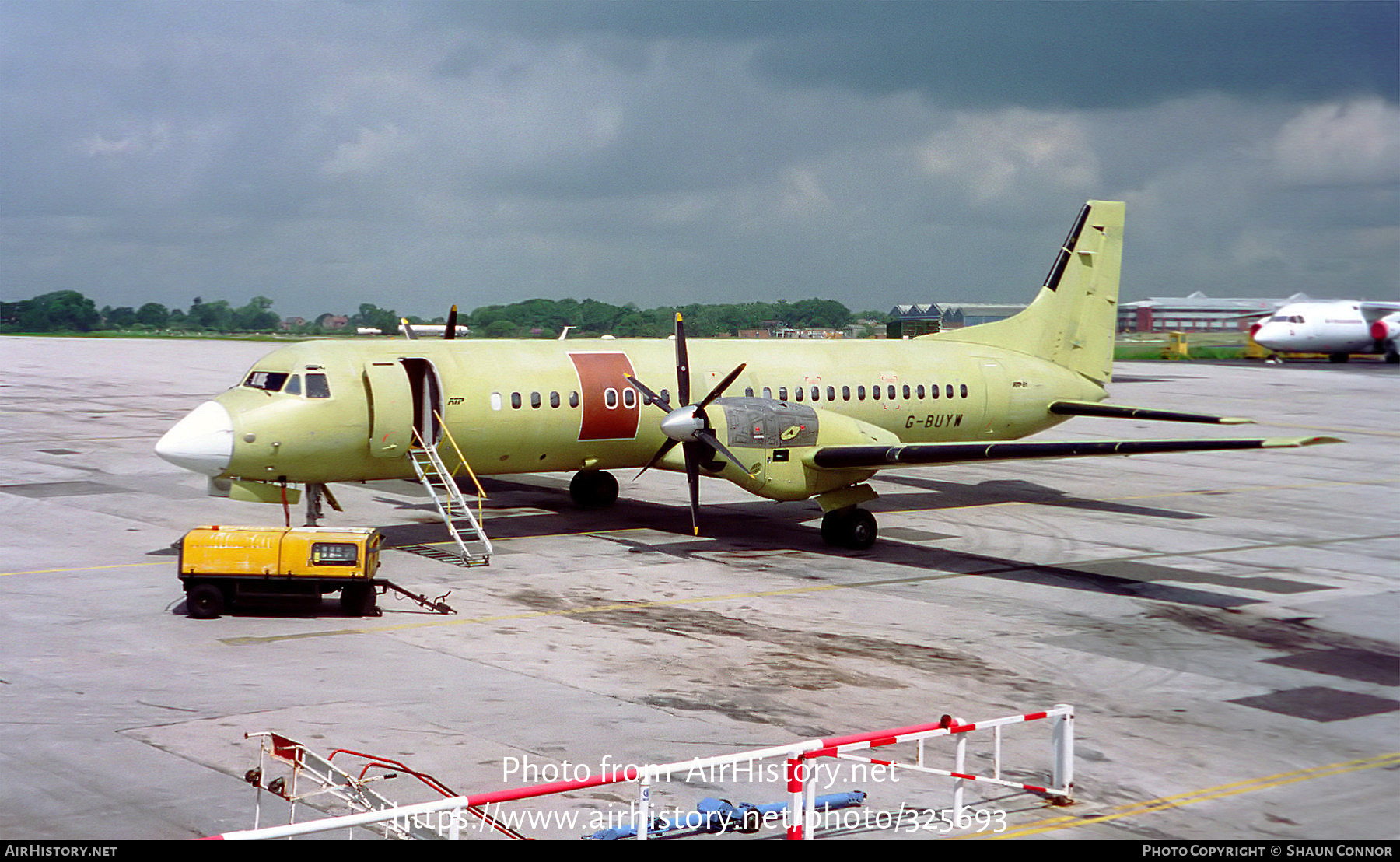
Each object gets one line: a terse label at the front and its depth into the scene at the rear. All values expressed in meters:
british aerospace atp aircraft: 23.44
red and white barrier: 9.16
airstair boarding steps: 23.45
